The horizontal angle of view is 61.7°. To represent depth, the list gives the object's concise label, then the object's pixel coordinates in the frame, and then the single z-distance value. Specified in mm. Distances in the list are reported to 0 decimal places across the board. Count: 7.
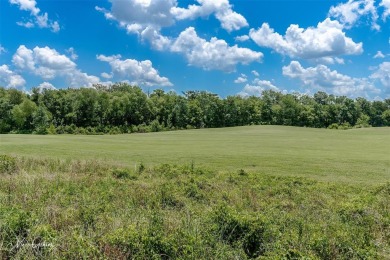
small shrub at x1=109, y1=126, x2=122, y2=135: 86938
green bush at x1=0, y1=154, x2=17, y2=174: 15055
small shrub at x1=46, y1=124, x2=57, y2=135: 80181
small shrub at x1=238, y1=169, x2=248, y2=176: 16297
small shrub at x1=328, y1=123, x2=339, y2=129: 95525
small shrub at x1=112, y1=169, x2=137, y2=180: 15216
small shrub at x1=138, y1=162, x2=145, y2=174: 16609
